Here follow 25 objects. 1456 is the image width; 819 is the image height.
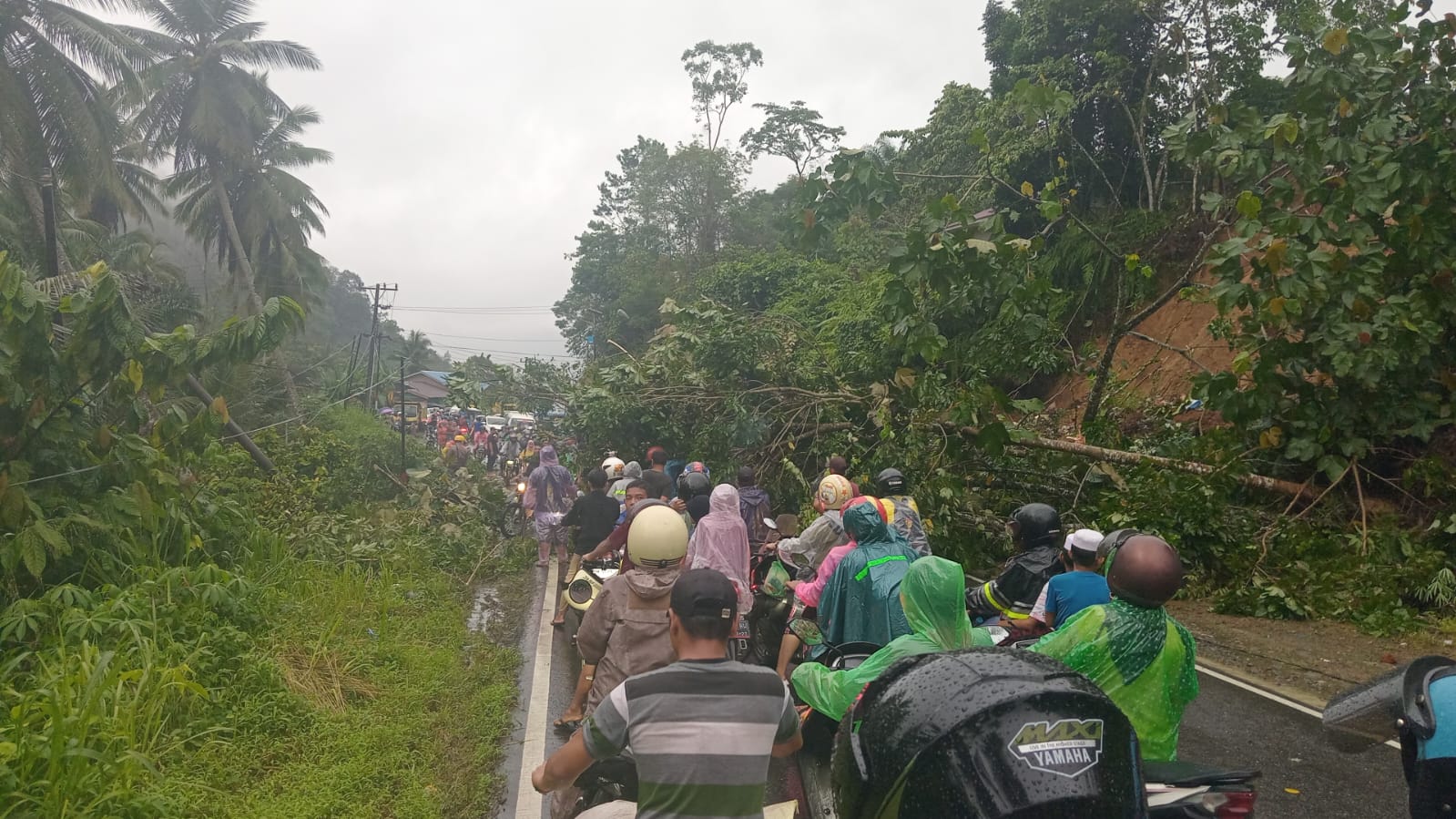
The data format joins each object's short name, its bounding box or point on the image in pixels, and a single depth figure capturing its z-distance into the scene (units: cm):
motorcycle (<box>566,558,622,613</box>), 552
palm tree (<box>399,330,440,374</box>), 6694
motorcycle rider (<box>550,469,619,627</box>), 865
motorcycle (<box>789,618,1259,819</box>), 245
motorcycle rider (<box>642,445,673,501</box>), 861
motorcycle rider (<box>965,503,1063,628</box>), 502
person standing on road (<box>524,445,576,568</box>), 1120
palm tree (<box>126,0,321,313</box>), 2944
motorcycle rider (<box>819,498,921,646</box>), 454
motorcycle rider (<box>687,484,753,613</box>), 641
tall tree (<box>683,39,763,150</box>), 4403
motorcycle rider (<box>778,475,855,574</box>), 646
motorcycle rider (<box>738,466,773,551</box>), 858
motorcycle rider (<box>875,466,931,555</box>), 646
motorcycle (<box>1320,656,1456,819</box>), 253
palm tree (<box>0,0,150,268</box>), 1939
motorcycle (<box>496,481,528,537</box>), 1413
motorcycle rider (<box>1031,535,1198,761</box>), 273
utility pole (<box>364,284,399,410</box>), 3107
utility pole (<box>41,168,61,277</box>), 830
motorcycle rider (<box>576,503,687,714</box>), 395
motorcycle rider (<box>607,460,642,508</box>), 1037
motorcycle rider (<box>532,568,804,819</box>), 240
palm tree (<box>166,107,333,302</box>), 3322
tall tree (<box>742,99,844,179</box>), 4388
